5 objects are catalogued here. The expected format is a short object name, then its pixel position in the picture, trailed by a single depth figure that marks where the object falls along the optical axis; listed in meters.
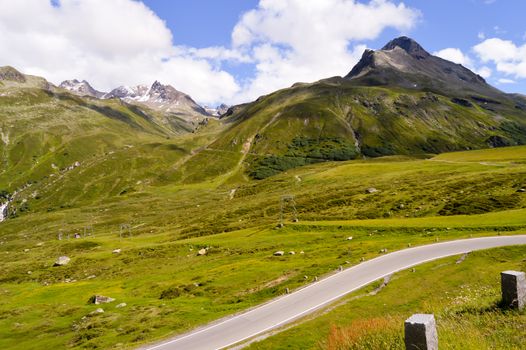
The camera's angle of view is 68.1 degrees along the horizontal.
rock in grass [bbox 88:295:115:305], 58.49
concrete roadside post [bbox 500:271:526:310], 15.85
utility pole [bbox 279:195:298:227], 116.92
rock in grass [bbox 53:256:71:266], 103.99
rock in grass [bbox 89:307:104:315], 52.87
